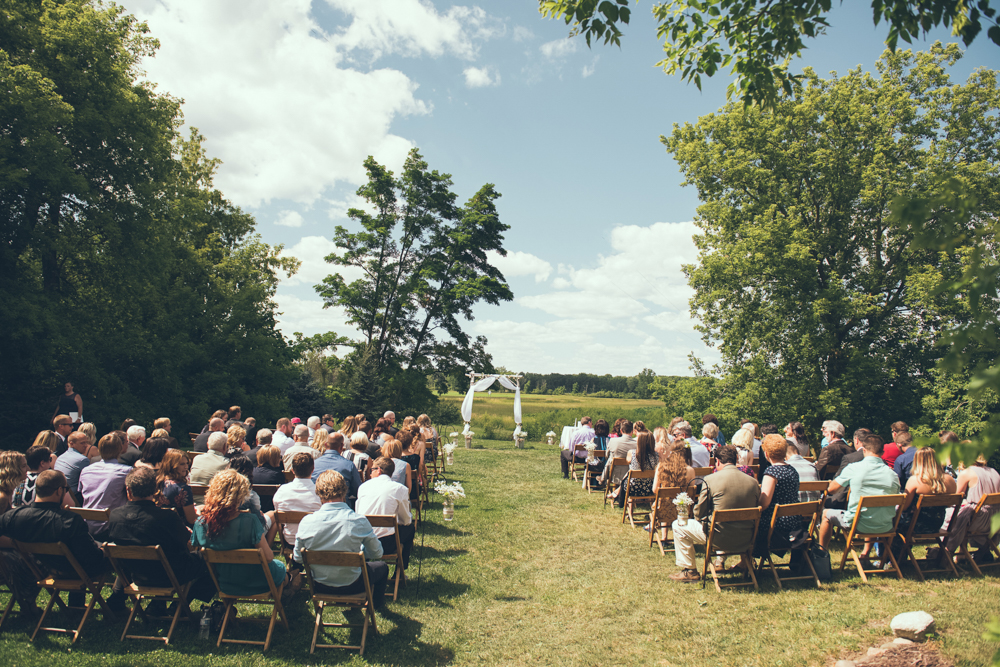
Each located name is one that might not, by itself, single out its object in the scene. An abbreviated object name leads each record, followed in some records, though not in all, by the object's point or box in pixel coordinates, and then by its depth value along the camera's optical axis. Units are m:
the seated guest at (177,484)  5.34
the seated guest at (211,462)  6.77
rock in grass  4.50
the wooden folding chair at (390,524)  5.75
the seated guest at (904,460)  7.27
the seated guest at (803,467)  6.77
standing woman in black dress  11.76
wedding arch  22.50
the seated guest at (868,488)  6.17
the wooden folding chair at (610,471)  10.46
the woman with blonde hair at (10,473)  5.03
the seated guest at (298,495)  5.70
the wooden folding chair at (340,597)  4.67
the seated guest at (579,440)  13.38
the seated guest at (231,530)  4.58
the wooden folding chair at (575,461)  13.25
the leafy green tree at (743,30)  4.74
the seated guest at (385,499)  5.95
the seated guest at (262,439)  8.09
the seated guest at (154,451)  5.84
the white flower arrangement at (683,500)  6.61
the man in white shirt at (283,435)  9.11
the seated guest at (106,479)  5.62
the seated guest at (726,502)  6.05
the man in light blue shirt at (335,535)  4.82
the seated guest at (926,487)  6.20
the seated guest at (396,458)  6.74
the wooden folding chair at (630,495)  8.99
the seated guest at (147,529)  4.67
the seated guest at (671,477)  7.60
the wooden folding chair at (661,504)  7.46
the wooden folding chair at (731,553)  5.89
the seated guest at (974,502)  6.21
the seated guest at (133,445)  7.18
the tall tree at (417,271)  30.48
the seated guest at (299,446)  7.89
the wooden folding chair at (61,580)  4.60
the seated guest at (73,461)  6.32
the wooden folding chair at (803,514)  5.99
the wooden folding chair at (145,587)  4.56
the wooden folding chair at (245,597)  4.55
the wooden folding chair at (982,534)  6.18
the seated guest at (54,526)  4.64
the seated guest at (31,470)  5.17
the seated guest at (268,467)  6.82
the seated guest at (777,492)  6.19
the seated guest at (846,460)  6.85
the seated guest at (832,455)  8.23
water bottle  4.74
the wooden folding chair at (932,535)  6.15
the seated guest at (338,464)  6.74
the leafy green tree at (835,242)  16.84
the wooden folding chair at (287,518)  5.57
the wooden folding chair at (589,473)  12.02
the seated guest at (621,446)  10.38
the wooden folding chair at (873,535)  6.06
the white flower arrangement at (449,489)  8.15
